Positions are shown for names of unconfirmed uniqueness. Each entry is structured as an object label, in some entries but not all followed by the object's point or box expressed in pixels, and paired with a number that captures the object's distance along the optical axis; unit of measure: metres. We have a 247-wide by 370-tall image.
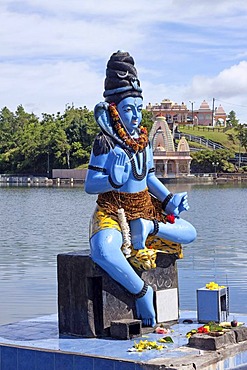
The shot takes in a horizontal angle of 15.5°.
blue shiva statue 9.70
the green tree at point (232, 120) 126.06
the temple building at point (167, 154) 82.19
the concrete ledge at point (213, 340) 8.84
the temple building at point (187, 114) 117.94
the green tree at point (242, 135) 98.24
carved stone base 9.59
